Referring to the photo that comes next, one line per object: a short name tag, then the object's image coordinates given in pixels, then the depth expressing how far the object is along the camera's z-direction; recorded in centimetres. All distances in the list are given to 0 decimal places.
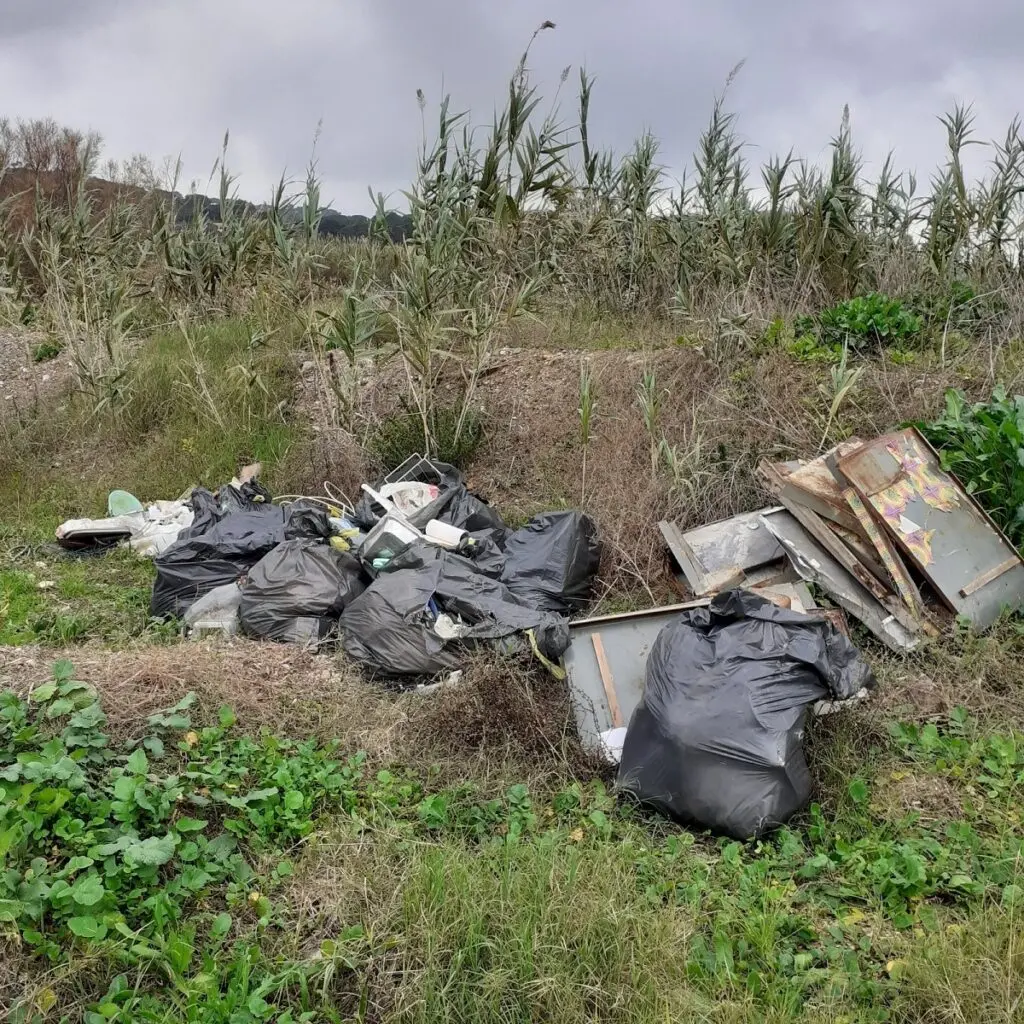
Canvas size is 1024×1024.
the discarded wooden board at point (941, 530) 376
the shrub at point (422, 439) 612
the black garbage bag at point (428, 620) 356
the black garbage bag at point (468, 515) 493
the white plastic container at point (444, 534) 456
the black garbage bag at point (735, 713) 271
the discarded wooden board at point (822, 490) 396
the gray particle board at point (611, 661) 341
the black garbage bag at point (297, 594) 395
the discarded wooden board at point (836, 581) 371
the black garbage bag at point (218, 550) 447
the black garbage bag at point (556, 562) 429
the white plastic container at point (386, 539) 442
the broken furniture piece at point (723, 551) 416
